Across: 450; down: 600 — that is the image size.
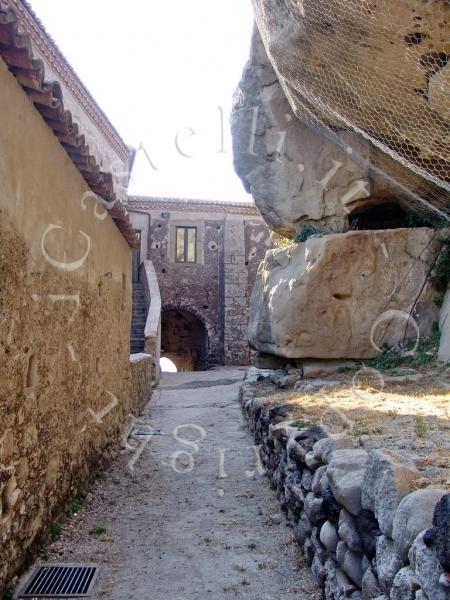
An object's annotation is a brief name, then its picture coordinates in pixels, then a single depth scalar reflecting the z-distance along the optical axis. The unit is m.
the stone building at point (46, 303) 2.84
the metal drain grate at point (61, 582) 2.89
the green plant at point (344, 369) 7.86
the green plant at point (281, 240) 10.81
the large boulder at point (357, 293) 7.71
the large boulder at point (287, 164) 8.58
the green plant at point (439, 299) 7.48
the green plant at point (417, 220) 8.04
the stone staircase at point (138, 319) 12.93
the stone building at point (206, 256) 18.17
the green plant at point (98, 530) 3.89
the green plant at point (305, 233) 8.89
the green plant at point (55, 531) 3.59
